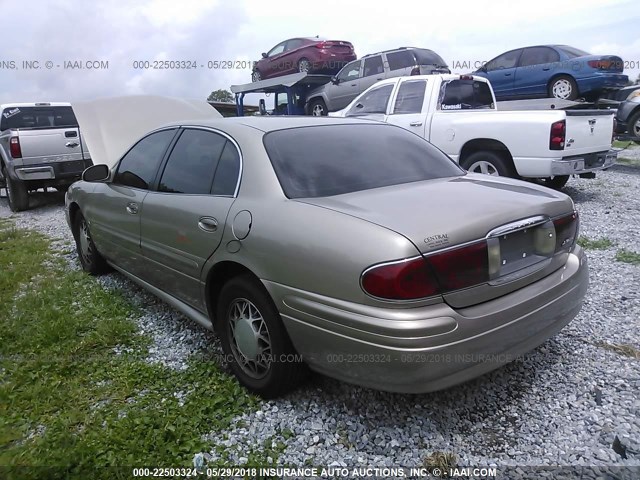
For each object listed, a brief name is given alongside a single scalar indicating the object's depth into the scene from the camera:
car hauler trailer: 11.86
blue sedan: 10.16
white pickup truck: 6.05
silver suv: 10.88
